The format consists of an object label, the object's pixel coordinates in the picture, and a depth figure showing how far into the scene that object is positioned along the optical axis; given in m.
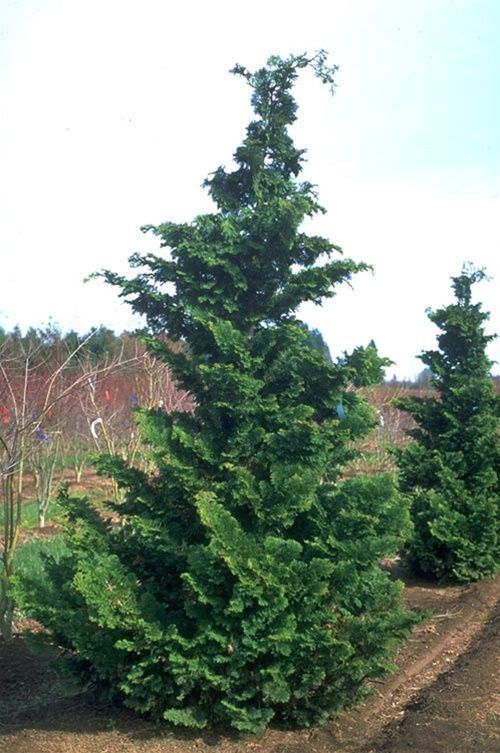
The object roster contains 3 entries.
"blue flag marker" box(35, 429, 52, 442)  11.23
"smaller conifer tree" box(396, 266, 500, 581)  10.07
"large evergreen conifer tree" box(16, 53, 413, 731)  5.00
